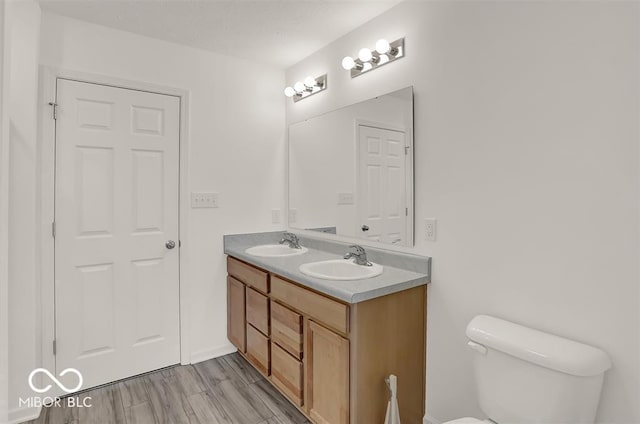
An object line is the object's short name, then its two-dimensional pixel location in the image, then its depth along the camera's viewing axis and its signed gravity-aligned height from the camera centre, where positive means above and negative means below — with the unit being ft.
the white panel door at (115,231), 6.91 -0.51
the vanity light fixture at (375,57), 6.20 +2.90
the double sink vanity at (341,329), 4.99 -1.98
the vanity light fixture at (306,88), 8.09 +3.00
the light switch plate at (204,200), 8.16 +0.19
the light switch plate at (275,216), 9.41 -0.21
